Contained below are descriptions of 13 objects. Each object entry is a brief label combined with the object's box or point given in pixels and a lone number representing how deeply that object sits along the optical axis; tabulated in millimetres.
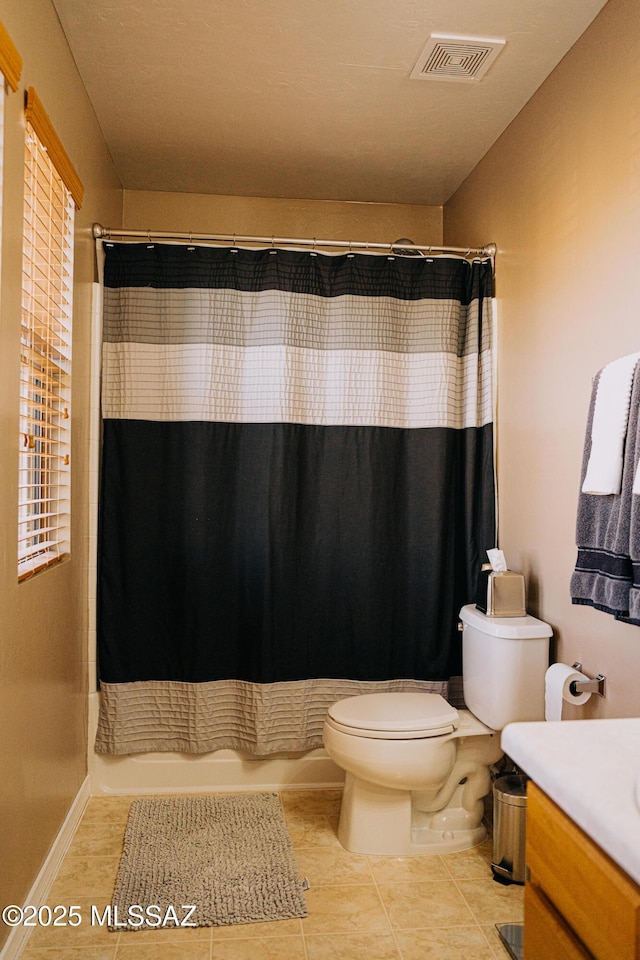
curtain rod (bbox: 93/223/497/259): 2742
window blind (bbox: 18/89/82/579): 1917
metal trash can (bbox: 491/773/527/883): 2279
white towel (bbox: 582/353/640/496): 1746
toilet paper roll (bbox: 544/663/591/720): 2090
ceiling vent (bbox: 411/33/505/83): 2211
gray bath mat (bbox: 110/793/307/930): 2104
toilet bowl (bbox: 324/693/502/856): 2383
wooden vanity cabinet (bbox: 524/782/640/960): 957
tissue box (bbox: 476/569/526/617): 2518
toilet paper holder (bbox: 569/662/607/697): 2068
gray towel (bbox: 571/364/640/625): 1693
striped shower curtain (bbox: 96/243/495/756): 2809
